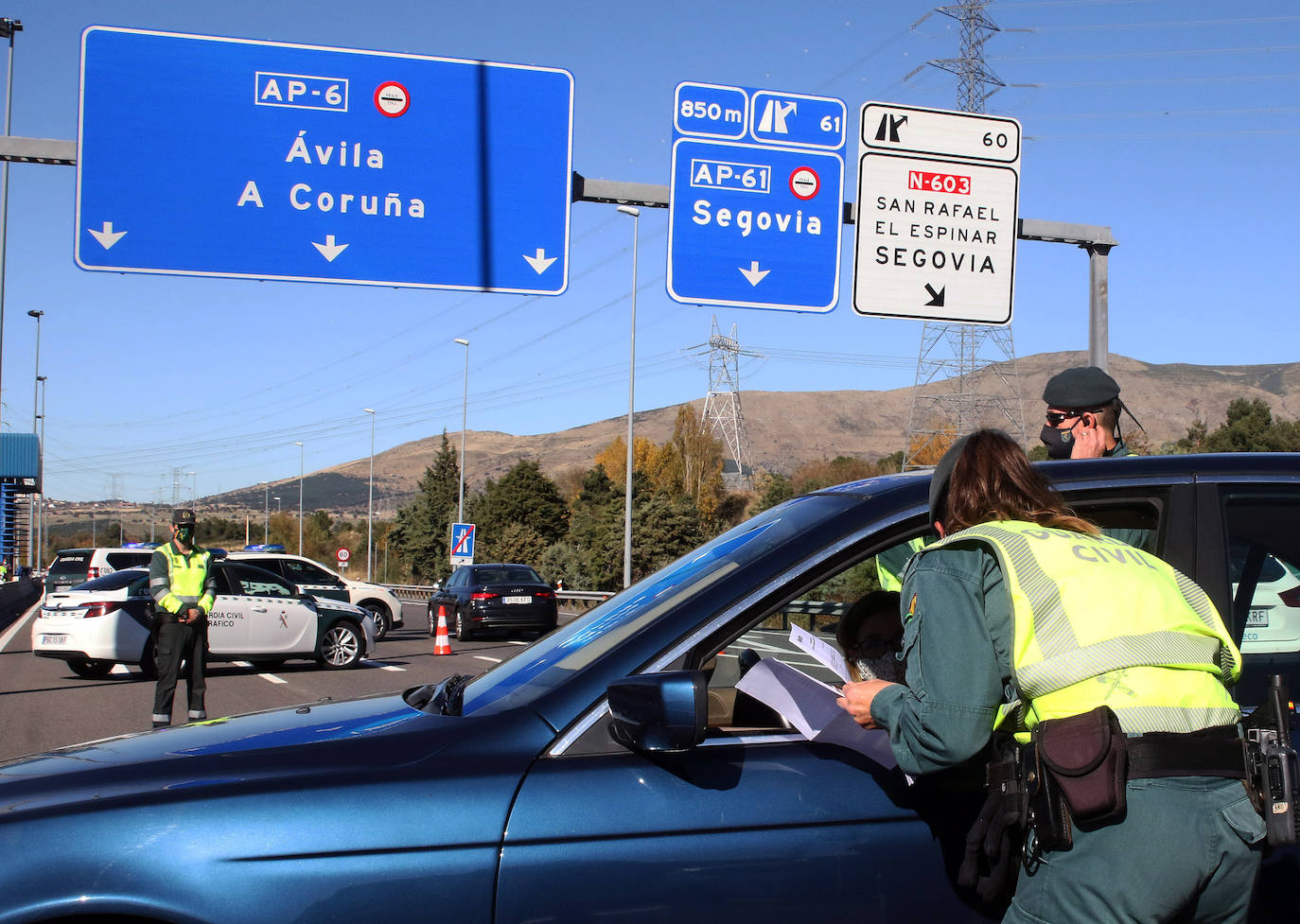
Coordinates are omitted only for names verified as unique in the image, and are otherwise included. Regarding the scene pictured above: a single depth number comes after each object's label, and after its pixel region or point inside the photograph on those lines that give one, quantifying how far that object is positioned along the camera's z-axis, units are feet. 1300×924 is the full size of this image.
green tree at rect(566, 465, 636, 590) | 207.82
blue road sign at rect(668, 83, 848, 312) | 32.22
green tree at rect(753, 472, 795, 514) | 208.09
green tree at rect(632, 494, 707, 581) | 204.94
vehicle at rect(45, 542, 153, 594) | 77.41
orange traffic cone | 63.41
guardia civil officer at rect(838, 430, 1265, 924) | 6.46
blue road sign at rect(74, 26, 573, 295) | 28.76
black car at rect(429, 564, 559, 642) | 76.54
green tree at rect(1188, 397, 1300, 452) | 190.60
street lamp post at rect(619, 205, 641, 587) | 100.11
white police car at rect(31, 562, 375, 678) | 49.11
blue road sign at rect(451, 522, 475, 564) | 98.12
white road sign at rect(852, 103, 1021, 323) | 31.73
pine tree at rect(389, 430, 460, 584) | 265.75
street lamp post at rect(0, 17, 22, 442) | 63.36
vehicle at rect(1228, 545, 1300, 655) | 9.44
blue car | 7.11
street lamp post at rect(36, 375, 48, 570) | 175.91
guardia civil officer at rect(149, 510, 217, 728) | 30.27
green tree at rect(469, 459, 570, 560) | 260.83
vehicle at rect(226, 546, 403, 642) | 64.95
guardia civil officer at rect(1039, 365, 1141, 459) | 10.87
